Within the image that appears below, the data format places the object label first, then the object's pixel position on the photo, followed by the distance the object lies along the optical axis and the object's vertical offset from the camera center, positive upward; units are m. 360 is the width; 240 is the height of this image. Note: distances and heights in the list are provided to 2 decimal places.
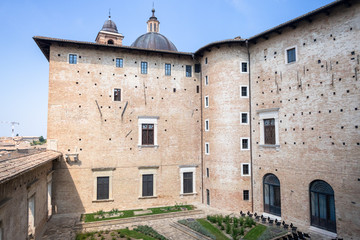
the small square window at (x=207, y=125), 21.66 +0.75
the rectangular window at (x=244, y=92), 19.98 +3.33
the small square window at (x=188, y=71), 22.66 +5.71
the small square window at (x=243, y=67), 20.22 +5.38
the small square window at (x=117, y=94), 20.52 +3.29
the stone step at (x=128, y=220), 16.34 -6.04
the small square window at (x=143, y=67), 21.39 +5.70
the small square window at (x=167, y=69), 22.00 +5.71
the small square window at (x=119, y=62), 20.78 +6.01
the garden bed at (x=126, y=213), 17.74 -5.98
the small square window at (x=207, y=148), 21.42 -1.25
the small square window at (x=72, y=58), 19.69 +5.99
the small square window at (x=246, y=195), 19.39 -4.79
